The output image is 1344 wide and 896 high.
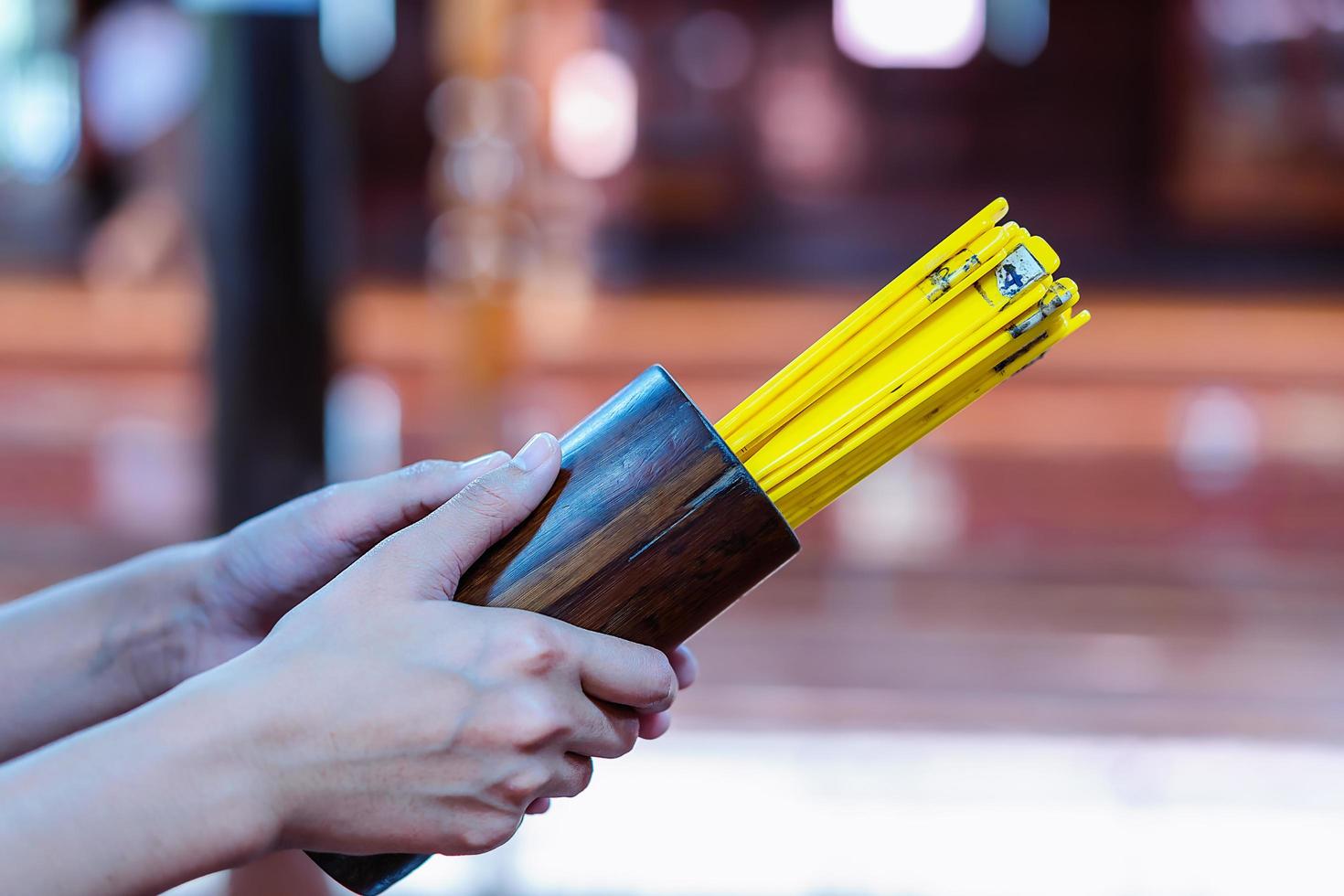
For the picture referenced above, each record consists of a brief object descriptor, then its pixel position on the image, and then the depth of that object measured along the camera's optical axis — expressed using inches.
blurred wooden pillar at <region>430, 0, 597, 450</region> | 105.3
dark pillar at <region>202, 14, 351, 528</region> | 70.6
